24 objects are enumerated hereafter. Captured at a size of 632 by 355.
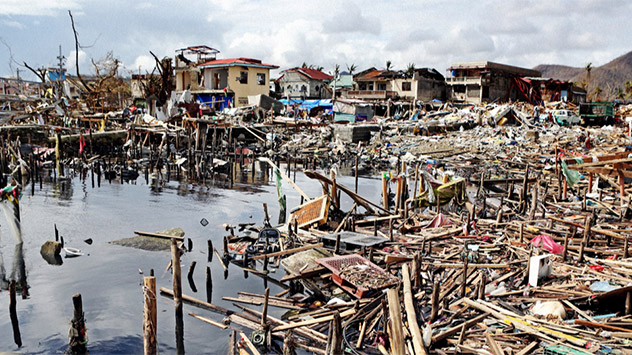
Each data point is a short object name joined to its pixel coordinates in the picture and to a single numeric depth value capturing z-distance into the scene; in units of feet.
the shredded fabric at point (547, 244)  38.37
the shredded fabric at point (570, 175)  57.57
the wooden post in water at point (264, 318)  29.57
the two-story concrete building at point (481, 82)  180.65
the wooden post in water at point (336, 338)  23.04
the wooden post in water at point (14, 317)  33.27
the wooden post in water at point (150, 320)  27.45
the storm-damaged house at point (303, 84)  196.24
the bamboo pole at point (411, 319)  24.70
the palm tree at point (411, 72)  183.93
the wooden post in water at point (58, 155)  98.67
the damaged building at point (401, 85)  182.29
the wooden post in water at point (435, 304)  28.45
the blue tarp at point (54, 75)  138.21
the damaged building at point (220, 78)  171.63
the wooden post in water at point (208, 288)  38.89
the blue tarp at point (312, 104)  176.04
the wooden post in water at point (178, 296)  31.07
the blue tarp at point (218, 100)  173.47
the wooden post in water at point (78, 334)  28.85
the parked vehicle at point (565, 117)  136.15
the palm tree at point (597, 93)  228.51
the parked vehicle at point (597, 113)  138.31
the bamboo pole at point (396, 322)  14.47
